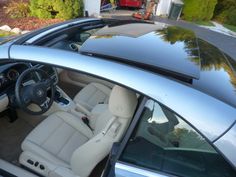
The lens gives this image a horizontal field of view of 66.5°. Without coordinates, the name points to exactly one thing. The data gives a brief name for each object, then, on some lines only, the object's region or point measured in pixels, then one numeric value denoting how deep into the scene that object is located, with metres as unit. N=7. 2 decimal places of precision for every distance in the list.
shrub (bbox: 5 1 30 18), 5.42
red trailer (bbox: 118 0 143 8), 7.84
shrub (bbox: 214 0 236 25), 7.91
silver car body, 0.83
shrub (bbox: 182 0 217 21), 7.49
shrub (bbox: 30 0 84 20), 5.34
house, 6.45
